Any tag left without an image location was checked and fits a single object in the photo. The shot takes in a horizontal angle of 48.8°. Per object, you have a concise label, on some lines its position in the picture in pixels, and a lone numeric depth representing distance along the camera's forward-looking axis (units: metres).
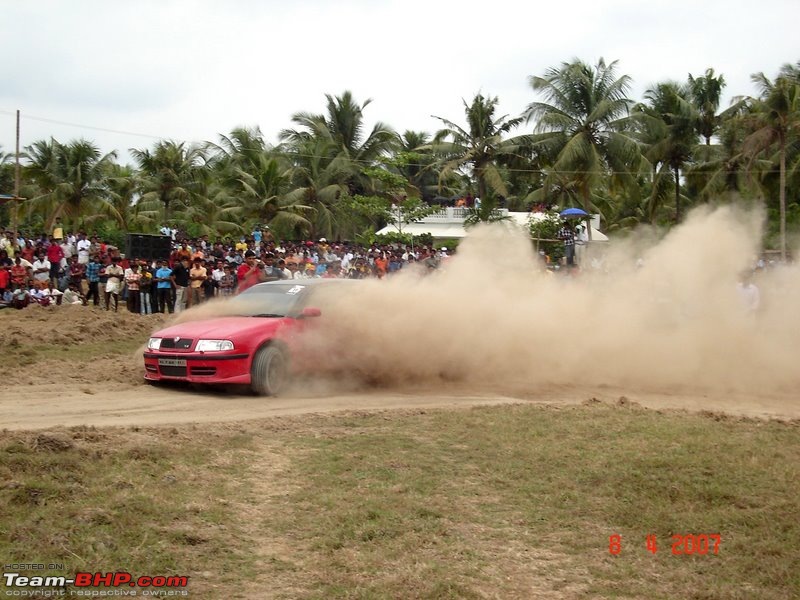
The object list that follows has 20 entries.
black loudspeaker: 23.06
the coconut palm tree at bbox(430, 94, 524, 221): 41.16
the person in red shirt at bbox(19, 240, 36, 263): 23.52
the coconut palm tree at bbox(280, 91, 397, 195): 48.31
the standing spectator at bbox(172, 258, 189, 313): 21.77
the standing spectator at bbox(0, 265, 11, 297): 20.98
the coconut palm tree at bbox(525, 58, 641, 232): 39.75
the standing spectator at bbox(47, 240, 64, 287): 23.86
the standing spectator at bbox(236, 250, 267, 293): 16.87
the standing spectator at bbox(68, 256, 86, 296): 23.72
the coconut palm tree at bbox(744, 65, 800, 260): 35.38
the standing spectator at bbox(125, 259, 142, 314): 21.89
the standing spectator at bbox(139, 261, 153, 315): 21.80
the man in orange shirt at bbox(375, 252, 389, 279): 23.14
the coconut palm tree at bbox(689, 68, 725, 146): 44.59
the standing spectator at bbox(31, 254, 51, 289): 23.12
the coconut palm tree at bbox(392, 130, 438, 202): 51.54
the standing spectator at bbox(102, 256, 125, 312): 22.19
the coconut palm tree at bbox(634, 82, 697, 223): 42.34
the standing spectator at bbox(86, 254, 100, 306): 22.75
